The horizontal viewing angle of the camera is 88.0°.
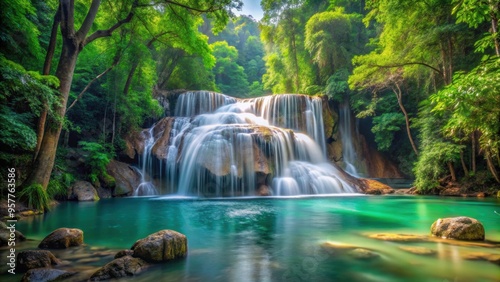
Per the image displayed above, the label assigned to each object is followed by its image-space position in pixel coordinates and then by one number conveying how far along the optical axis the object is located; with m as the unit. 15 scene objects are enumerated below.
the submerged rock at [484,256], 3.50
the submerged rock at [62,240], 4.20
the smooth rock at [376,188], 14.61
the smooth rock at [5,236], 4.26
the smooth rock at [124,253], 3.60
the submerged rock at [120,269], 2.98
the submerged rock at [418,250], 3.89
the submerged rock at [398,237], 4.68
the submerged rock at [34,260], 3.19
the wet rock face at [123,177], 13.49
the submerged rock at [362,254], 3.79
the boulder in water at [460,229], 4.57
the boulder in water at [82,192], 11.33
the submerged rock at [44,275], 2.82
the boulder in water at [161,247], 3.54
